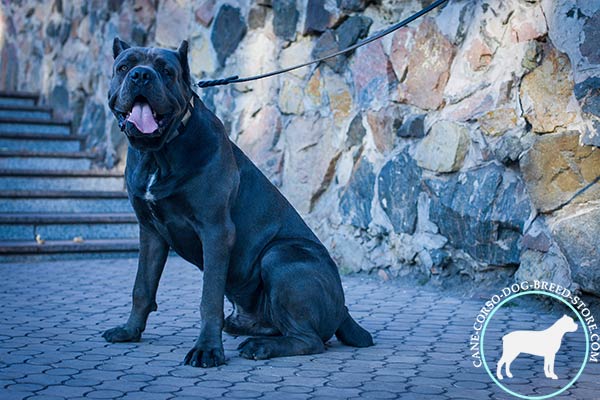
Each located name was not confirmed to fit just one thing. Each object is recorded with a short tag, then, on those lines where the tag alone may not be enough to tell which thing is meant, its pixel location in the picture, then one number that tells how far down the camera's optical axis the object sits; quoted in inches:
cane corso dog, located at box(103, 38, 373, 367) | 137.0
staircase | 273.1
